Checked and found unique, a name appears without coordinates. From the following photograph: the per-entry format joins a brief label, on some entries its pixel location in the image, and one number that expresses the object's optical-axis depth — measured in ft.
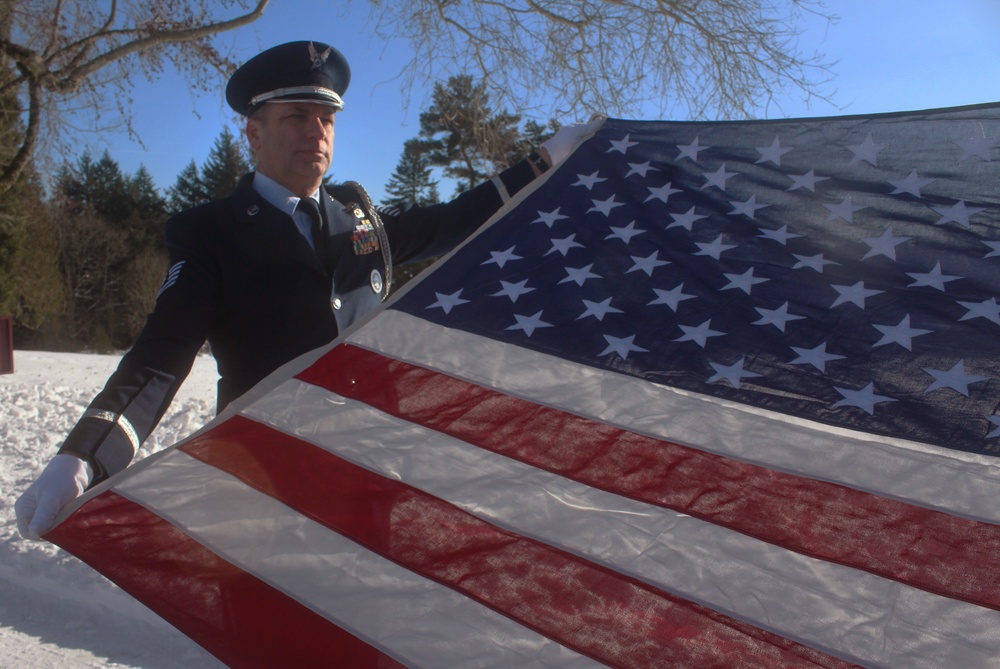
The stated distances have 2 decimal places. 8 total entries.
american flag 4.84
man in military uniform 6.65
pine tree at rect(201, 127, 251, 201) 134.10
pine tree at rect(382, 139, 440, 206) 136.26
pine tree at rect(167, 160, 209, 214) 137.90
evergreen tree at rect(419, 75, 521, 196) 27.89
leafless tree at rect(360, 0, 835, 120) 24.41
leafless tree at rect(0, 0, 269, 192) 24.80
